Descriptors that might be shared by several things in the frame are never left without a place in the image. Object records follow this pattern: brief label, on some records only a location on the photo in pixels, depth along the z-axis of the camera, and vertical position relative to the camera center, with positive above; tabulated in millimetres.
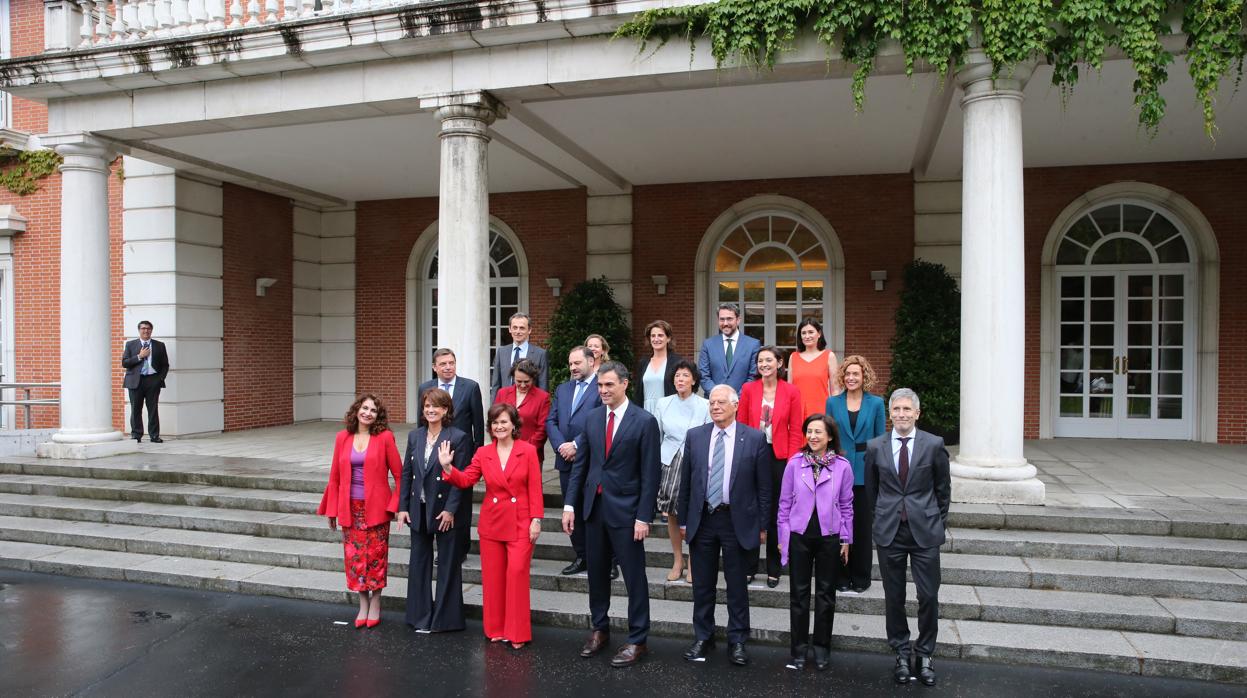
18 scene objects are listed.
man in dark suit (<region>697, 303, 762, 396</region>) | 6250 -108
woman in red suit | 4770 -1042
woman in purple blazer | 4359 -999
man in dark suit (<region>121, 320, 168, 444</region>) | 10086 -385
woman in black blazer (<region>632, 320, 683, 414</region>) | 5879 -171
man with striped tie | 4473 -888
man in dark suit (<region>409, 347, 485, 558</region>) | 5777 -382
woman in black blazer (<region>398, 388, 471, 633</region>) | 5047 -1097
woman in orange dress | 5891 -213
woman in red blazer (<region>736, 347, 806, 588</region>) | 5281 -480
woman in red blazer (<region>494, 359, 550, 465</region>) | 5887 -422
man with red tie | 4605 -910
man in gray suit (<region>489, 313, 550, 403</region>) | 6422 -97
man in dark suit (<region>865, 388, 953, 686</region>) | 4207 -912
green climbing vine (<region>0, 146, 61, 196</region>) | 12055 +2711
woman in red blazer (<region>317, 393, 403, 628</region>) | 5062 -975
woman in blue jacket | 5262 -569
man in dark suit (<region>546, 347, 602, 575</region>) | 5562 -454
